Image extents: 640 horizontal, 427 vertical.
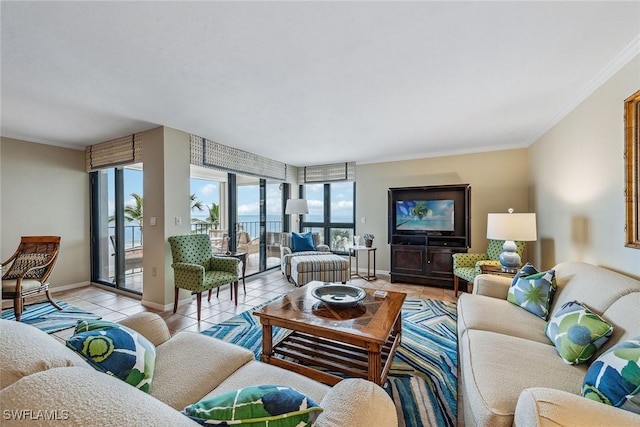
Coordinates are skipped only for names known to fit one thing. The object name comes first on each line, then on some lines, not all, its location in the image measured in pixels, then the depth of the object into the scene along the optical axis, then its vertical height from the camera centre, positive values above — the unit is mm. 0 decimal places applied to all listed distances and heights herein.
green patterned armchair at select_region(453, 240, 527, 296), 3646 -696
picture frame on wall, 1700 +283
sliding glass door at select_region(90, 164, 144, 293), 4188 -204
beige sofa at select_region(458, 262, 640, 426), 903 -791
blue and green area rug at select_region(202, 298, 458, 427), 1615 -1232
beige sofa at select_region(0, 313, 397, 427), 559 -459
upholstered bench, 4008 -892
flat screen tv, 4305 -58
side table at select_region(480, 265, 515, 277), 3087 -734
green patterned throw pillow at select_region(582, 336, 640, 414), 963 -667
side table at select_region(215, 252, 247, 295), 3891 -665
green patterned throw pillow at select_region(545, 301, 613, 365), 1334 -668
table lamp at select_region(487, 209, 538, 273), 2803 -228
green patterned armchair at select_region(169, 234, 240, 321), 2979 -667
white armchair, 4492 -705
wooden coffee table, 1652 -815
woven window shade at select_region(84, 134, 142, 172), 3537 +916
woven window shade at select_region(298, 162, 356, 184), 5332 +867
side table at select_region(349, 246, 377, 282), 4648 -979
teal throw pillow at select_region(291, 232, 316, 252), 4863 -570
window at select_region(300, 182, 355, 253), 5598 -6
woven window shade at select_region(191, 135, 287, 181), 3658 +887
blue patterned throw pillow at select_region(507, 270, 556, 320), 1950 -643
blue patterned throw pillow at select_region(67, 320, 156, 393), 976 -543
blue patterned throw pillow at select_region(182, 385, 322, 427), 675 -531
